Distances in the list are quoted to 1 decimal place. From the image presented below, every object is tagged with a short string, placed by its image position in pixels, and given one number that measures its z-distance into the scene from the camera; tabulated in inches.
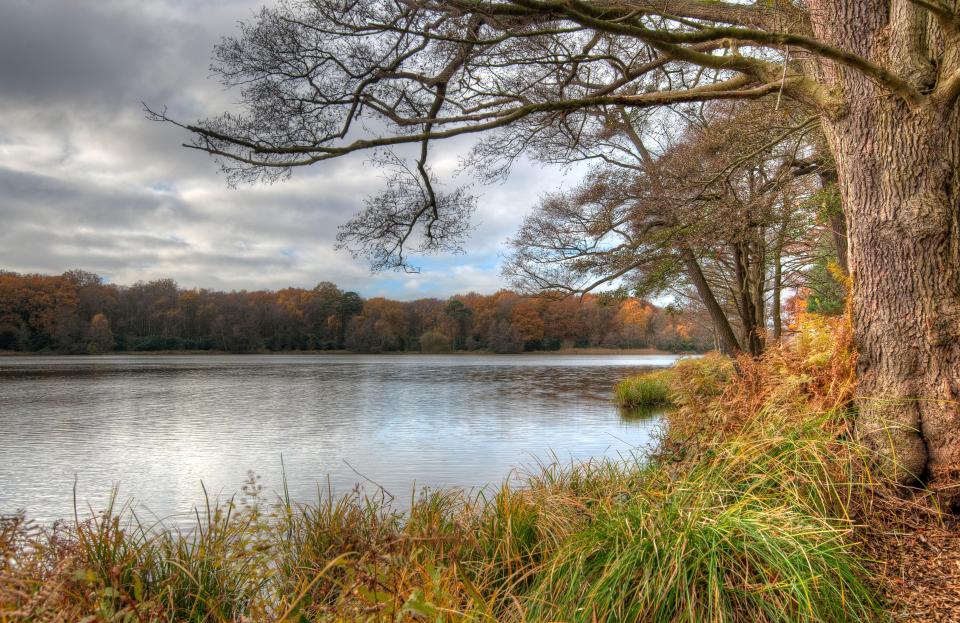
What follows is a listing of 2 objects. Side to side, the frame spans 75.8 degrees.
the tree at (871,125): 156.5
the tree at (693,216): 340.8
